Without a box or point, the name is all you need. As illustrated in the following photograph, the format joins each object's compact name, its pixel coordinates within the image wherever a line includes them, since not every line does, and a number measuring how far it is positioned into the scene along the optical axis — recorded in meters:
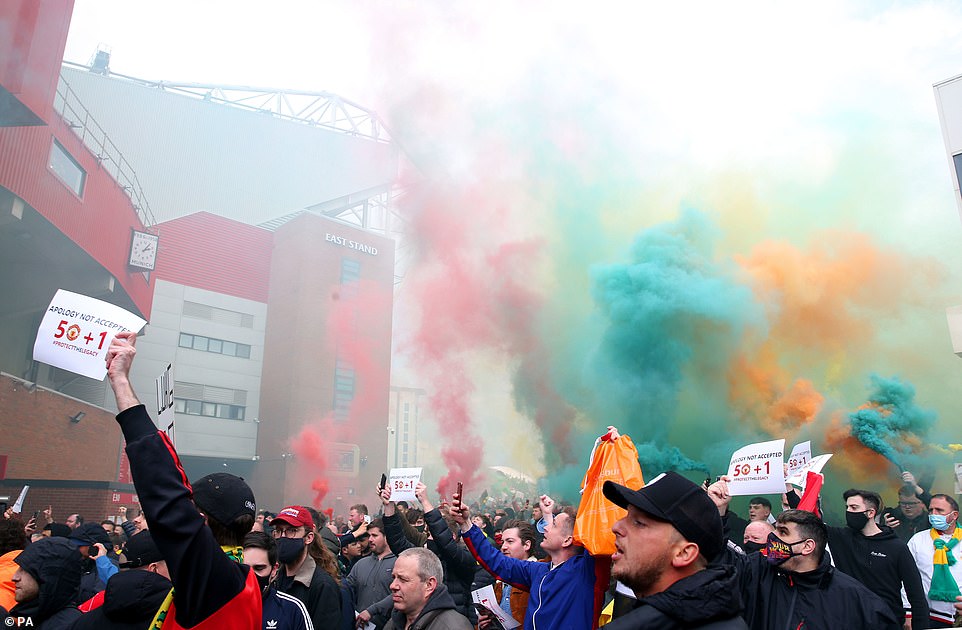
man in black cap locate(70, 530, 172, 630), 2.96
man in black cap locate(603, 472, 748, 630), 2.00
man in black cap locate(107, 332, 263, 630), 2.14
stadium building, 39.56
